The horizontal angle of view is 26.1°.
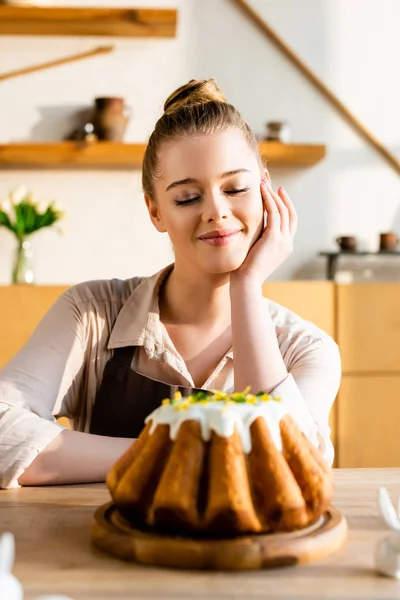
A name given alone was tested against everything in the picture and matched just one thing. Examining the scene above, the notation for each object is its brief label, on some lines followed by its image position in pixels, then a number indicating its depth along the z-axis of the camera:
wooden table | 0.72
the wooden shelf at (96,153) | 3.59
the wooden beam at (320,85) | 3.78
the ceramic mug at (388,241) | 3.68
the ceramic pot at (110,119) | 3.59
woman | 1.50
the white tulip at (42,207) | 3.46
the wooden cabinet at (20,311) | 3.31
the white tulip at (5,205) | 3.50
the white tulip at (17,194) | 3.42
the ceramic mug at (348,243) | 3.65
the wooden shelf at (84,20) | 3.51
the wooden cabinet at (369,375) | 3.39
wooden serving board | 0.78
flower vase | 3.46
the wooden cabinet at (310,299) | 3.40
